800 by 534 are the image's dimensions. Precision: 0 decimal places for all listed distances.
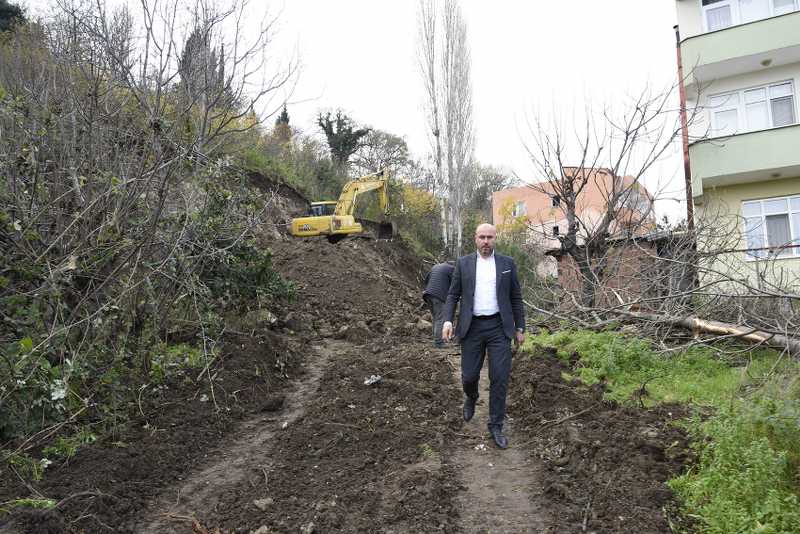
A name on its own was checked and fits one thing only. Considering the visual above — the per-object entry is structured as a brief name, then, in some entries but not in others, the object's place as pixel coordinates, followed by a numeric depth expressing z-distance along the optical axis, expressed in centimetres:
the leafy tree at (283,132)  2945
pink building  1034
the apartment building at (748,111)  1420
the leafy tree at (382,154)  3938
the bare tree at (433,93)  2762
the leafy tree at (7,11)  2091
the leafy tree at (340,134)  3591
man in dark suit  520
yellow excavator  2081
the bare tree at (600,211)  1009
